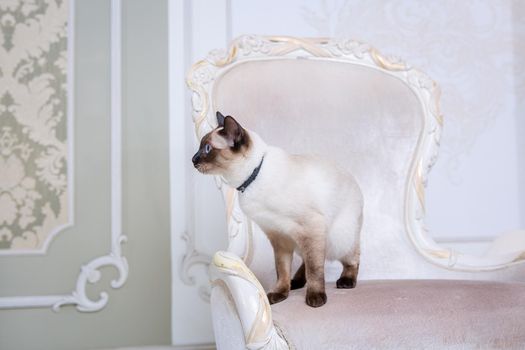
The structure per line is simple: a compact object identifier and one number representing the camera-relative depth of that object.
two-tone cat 0.94
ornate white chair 1.19
